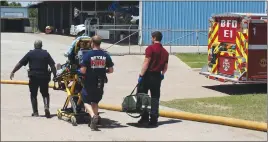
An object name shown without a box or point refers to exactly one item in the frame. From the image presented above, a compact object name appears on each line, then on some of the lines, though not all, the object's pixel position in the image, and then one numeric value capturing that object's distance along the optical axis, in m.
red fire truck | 27.11
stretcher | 19.21
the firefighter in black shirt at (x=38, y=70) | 20.12
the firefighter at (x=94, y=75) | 17.73
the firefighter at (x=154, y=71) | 18.23
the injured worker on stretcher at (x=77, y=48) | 19.50
